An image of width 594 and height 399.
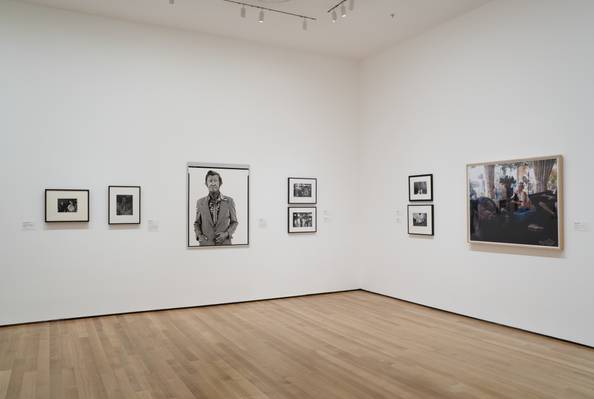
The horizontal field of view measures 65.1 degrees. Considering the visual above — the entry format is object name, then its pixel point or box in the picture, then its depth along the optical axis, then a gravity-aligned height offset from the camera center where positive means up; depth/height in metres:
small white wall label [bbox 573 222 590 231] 7.11 -0.34
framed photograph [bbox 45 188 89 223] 8.81 +0.02
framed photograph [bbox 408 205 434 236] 10.02 -0.33
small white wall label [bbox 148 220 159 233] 9.76 -0.43
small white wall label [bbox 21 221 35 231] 8.66 -0.37
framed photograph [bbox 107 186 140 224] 9.34 +0.03
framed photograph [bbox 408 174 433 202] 10.08 +0.38
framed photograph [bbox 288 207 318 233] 11.30 -0.36
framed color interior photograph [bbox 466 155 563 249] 7.53 +0.04
